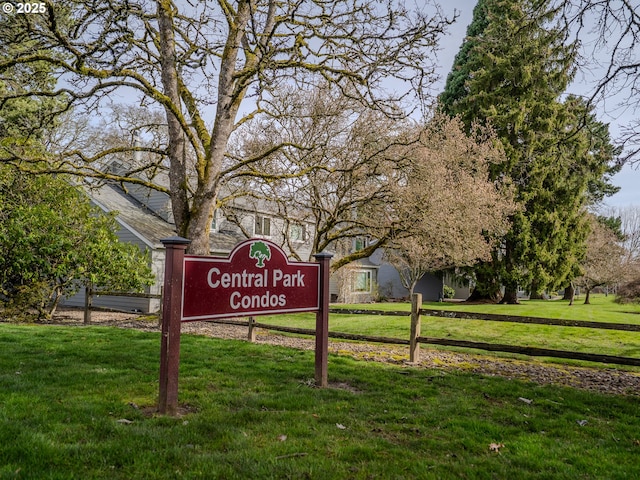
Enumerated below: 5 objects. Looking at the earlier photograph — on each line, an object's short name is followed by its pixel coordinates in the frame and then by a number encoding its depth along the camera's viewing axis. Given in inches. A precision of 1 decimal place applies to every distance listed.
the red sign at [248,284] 187.6
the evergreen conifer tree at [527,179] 1025.5
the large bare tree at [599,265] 1191.6
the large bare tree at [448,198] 530.9
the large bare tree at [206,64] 379.2
